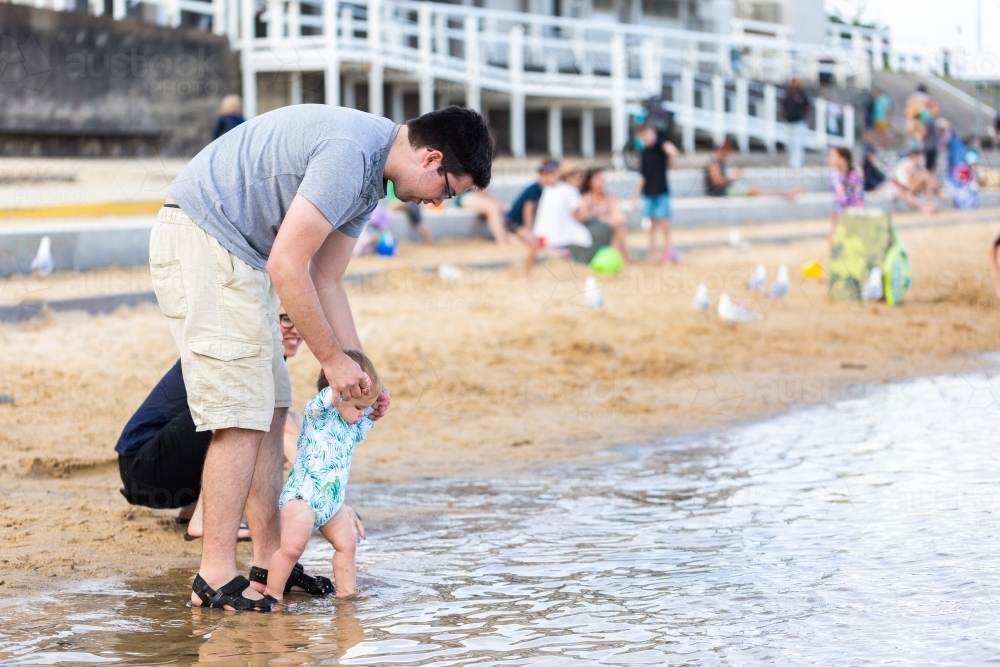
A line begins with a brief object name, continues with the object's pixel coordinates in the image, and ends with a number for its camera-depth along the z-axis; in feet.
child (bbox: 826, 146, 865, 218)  54.24
